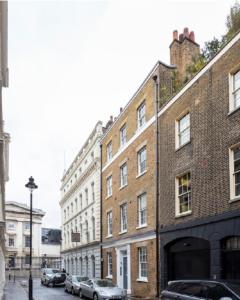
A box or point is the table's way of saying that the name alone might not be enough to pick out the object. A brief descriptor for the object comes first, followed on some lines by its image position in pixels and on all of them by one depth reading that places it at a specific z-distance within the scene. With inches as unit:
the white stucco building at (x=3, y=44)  149.9
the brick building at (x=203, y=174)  422.4
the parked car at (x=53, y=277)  1066.4
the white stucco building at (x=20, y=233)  2257.2
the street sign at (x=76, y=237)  1028.5
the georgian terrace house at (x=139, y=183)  611.1
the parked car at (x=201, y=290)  307.7
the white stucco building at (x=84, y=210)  930.6
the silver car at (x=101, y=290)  597.2
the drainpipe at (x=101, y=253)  851.5
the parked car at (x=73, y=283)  768.6
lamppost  621.3
